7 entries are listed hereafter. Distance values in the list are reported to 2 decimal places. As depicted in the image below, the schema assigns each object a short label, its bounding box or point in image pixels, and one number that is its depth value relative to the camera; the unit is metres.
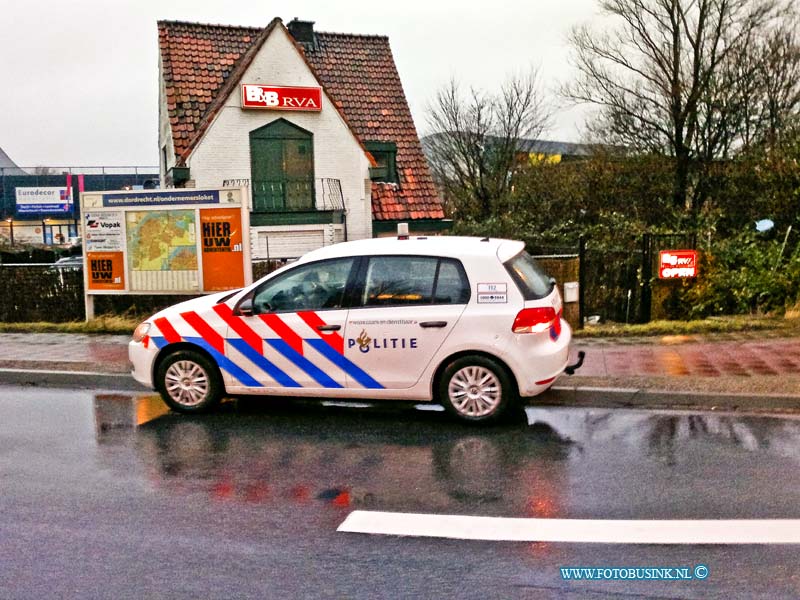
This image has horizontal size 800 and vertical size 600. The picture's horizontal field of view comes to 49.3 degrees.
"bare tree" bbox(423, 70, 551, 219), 32.81
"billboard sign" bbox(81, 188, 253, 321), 12.78
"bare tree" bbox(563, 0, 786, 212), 23.75
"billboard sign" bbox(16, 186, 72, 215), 73.75
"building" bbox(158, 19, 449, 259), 23.80
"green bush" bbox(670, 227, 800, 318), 13.17
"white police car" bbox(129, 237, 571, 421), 7.34
